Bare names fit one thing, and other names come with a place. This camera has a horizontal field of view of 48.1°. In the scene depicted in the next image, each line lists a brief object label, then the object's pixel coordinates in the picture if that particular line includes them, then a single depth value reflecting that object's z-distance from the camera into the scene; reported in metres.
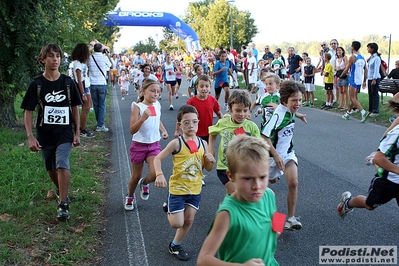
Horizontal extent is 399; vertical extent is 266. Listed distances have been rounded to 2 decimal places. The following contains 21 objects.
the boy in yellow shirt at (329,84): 15.09
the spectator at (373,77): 12.61
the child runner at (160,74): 17.98
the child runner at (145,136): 5.46
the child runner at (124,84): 20.16
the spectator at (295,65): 17.88
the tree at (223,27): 49.62
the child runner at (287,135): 4.77
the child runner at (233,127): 4.89
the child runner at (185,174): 4.20
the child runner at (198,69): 10.89
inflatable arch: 37.69
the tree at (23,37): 9.02
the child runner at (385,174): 3.83
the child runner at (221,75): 13.95
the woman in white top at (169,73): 17.61
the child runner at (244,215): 2.29
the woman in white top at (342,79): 14.04
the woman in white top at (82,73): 9.63
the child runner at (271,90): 7.39
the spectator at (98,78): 10.75
